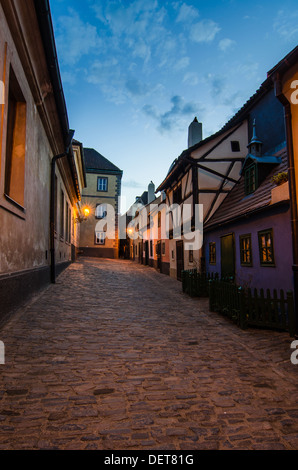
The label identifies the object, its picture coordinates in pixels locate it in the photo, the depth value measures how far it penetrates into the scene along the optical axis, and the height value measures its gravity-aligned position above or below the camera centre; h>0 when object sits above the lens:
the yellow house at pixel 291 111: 5.66 +3.12
